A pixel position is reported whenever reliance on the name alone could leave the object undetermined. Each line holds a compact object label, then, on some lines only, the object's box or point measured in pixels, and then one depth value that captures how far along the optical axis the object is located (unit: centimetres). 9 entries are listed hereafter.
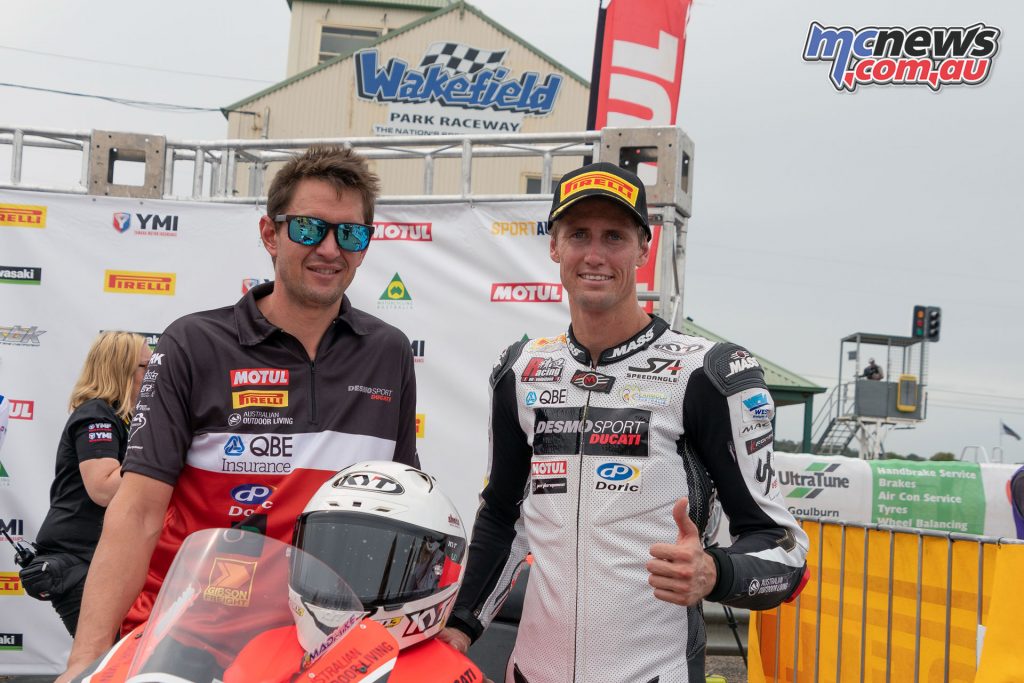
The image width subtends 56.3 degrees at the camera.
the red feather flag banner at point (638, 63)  854
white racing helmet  201
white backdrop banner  599
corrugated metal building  2120
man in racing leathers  214
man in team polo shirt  242
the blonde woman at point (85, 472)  443
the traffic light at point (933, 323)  2628
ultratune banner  730
